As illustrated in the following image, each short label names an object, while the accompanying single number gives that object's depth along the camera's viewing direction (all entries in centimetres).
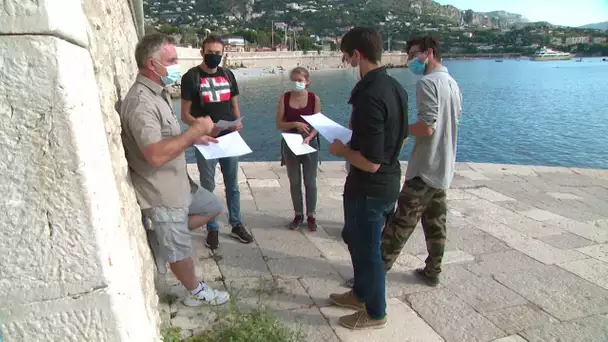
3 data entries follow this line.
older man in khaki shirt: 246
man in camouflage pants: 329
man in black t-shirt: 393
